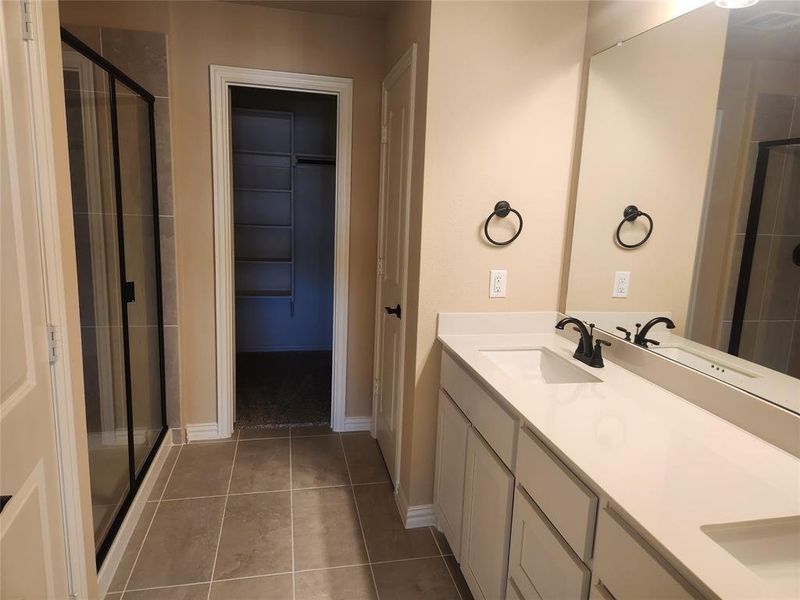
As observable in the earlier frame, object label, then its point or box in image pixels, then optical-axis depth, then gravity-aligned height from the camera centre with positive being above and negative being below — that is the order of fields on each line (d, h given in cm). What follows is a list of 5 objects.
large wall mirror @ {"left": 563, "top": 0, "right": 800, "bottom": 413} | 128 +13
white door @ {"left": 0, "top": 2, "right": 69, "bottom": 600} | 113 -37
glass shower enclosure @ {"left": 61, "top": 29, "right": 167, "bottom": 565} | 186 -22
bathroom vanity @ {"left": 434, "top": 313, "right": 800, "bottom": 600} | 93 -54
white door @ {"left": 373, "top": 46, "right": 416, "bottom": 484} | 234 -11
